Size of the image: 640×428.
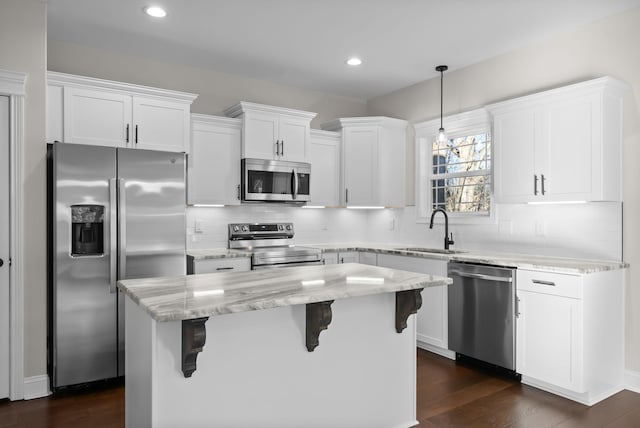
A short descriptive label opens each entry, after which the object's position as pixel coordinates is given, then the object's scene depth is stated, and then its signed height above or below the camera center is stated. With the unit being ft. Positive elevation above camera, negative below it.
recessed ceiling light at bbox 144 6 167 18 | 10.63 +4.97
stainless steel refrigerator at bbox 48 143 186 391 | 10.25 -0.75
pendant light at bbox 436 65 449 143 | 13.53 +4.87
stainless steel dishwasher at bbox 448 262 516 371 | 11.05 -2.67
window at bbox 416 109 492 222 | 14.56 +1.63
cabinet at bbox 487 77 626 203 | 10.46 +1.78
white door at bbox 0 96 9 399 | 9.85 -0.72
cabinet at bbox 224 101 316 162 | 14.53 +2.81
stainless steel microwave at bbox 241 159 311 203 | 14.52 +1.10
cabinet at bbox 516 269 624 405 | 9.75 -2.80
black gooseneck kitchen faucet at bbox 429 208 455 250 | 14.56 -0.53
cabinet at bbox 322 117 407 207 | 16.38 +1.97
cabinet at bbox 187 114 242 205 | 13.76 +1.66
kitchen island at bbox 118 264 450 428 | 5.96 -2.18
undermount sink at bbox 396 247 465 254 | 14.34 -1.28
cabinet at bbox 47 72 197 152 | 11.17 +2.69
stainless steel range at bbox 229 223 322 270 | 13.82 -1.17
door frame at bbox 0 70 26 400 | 9.90 -0.45
